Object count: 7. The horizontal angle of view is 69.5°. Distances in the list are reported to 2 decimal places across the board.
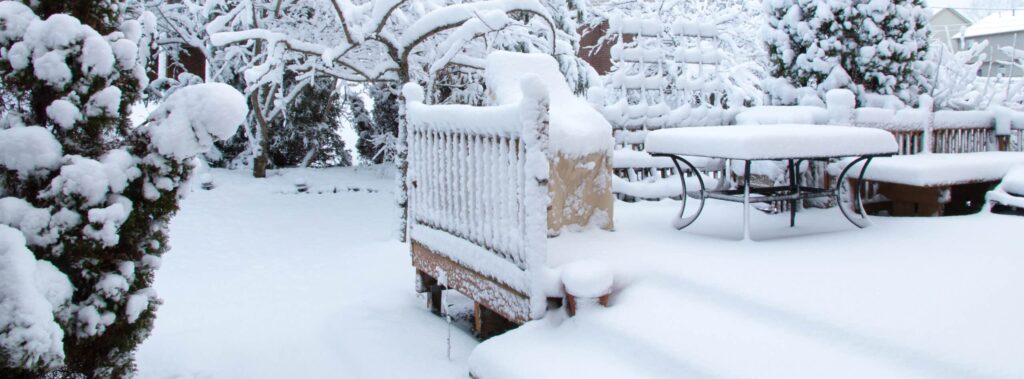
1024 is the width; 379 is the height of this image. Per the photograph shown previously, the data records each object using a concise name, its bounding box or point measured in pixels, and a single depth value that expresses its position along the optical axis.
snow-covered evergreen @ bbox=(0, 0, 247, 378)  2.49
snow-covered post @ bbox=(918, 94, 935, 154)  5.83
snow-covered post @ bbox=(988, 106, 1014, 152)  6.41
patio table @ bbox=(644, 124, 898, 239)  3.90
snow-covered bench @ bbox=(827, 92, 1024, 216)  4.92
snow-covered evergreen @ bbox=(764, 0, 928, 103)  6.94
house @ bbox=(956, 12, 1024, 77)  25.83
